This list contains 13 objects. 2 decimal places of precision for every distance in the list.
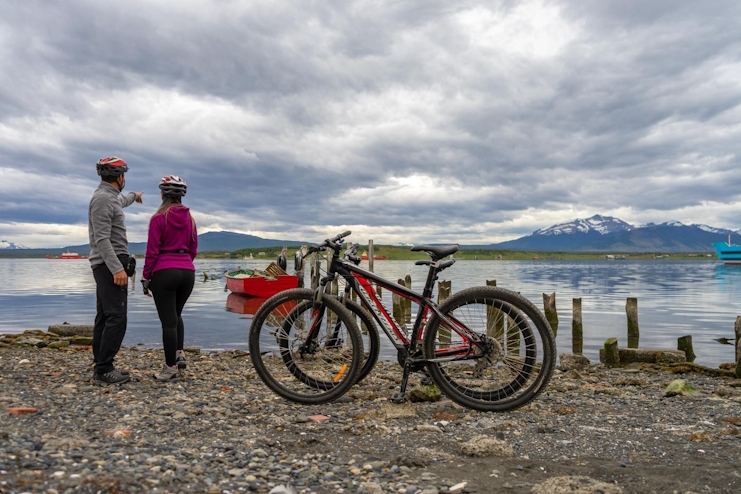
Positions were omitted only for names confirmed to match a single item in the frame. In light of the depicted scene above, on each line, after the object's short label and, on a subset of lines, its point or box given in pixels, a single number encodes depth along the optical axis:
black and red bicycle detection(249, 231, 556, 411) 5.57
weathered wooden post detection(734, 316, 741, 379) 10.11
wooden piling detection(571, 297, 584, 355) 15.57
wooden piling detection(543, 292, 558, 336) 16.14
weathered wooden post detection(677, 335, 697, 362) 12.95
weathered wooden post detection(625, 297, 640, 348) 16.02
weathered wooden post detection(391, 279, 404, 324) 16.43
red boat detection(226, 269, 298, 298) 35.03
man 6.33
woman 6.48
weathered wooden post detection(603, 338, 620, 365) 12.17
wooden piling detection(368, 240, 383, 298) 22.24
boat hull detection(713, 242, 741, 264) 111.88
